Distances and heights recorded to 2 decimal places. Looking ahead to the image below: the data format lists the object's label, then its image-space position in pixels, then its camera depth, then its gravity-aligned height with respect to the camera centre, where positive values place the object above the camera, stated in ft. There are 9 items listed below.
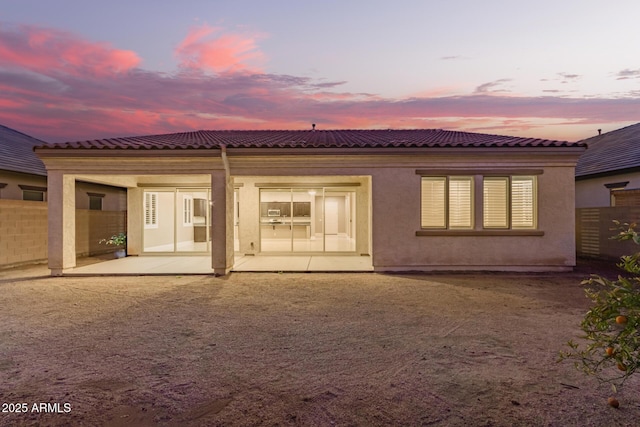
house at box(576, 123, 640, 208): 41.50 +4.57
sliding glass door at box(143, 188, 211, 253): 45.85 -0.87
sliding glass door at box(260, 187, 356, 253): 46.14 -0.80
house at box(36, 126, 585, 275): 32.63 +2.26
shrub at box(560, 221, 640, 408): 7.90 -2.25
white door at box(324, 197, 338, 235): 47.27 -0.31
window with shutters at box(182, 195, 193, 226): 46.42 +0.43
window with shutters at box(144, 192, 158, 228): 45.83 +0.44
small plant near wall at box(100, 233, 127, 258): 47.34 -3.69
